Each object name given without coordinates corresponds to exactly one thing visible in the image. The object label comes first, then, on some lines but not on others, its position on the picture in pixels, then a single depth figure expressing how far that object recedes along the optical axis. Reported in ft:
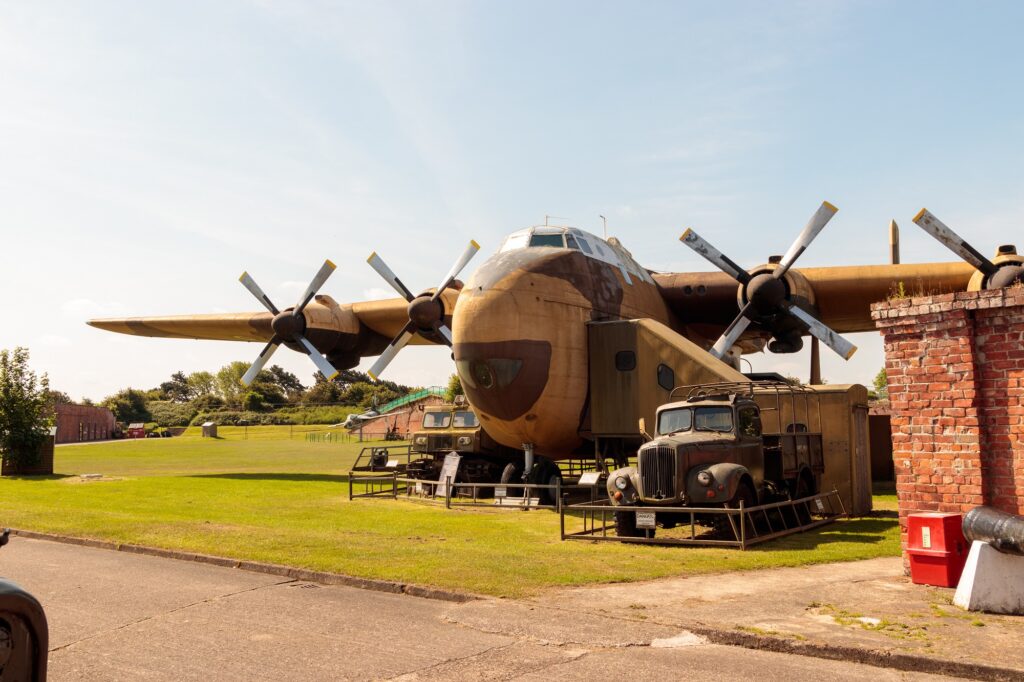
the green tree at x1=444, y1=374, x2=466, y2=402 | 309.38
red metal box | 27.48
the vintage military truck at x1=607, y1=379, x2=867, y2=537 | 41.88
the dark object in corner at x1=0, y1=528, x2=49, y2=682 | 11.87
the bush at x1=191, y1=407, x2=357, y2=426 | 321.93
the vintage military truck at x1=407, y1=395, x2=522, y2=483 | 72.69
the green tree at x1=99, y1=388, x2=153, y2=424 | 377.09
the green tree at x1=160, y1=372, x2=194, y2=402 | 456.86
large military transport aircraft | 60.34
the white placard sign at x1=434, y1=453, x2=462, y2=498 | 67.62
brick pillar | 27.30
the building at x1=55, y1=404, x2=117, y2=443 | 259.39
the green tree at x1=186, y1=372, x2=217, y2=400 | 452.35
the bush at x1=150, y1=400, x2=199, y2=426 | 365.03
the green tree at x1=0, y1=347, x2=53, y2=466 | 102.22
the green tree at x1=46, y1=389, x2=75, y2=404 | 314.74
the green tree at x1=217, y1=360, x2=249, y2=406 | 434.30
